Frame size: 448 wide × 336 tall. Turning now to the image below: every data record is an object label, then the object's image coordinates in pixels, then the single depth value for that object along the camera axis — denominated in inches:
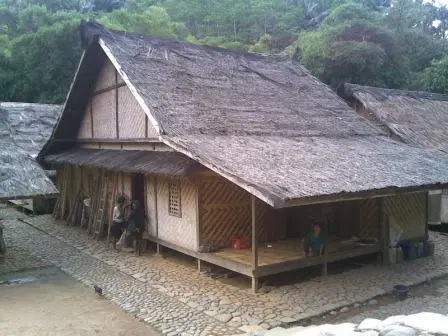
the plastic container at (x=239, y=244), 407.5
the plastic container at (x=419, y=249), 448.1
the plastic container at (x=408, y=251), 442.6
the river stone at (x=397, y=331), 163.2
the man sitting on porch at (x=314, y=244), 382.0
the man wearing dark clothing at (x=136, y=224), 474.3
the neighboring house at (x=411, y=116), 577.0
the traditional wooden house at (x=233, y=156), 345.1
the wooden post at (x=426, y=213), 480.1
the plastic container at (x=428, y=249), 455.8
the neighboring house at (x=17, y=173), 375.2
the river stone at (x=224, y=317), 297.8
